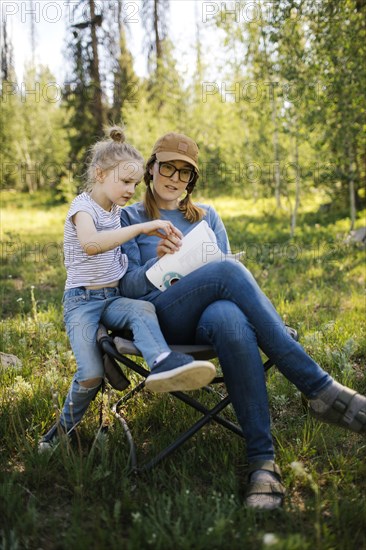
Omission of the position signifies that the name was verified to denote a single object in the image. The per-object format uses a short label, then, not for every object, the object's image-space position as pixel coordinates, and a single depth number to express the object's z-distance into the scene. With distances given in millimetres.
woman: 2305
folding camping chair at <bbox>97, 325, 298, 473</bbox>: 2369
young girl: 2467
